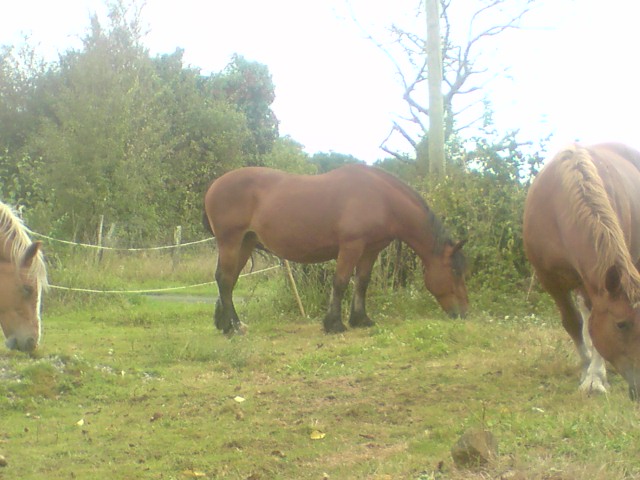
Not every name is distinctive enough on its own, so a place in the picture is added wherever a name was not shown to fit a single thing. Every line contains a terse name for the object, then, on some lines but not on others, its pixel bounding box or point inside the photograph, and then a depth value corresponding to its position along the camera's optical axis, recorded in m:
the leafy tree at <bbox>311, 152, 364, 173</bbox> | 39.47
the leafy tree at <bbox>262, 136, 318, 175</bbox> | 28.70
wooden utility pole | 12.38
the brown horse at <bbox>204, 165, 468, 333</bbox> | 8.97
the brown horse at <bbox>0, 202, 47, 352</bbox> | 5.79
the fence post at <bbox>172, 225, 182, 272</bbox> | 16.30
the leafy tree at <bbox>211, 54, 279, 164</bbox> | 31.50
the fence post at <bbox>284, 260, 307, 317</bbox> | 10.51
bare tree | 19.21
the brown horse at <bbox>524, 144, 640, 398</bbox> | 4.40
